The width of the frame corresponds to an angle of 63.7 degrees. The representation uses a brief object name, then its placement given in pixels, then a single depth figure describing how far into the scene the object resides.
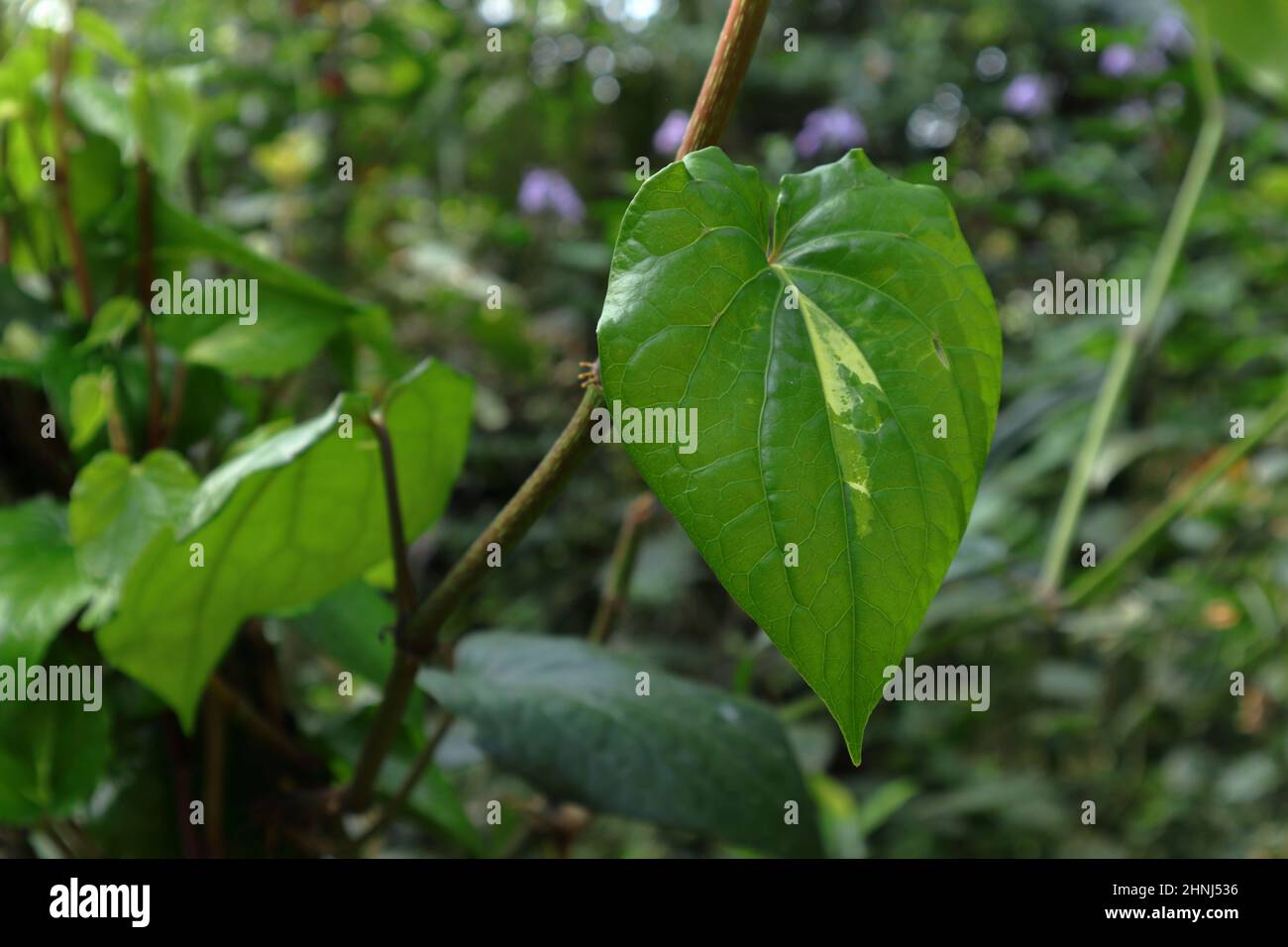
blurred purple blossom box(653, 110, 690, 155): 0.98
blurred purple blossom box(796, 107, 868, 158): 1.29
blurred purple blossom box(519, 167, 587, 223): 1.35
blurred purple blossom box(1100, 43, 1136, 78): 1.34
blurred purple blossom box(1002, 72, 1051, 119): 1.44
